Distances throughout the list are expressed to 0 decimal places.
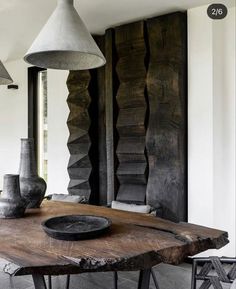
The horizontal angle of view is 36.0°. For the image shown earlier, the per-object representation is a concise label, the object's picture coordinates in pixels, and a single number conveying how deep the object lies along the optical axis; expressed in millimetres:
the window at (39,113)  5391
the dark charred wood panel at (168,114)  3486
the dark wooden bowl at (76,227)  1837
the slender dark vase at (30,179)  2627
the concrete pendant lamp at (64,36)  1972
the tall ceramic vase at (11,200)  2381
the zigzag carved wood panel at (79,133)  4316
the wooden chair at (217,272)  1754
